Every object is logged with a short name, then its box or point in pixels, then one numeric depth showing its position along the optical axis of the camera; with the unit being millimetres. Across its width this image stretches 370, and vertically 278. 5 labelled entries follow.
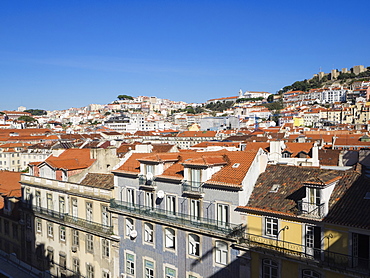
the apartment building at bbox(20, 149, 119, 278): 26094
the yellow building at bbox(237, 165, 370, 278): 14758
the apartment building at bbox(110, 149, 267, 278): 19172
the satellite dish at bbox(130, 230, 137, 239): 23469
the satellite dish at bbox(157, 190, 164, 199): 21845
